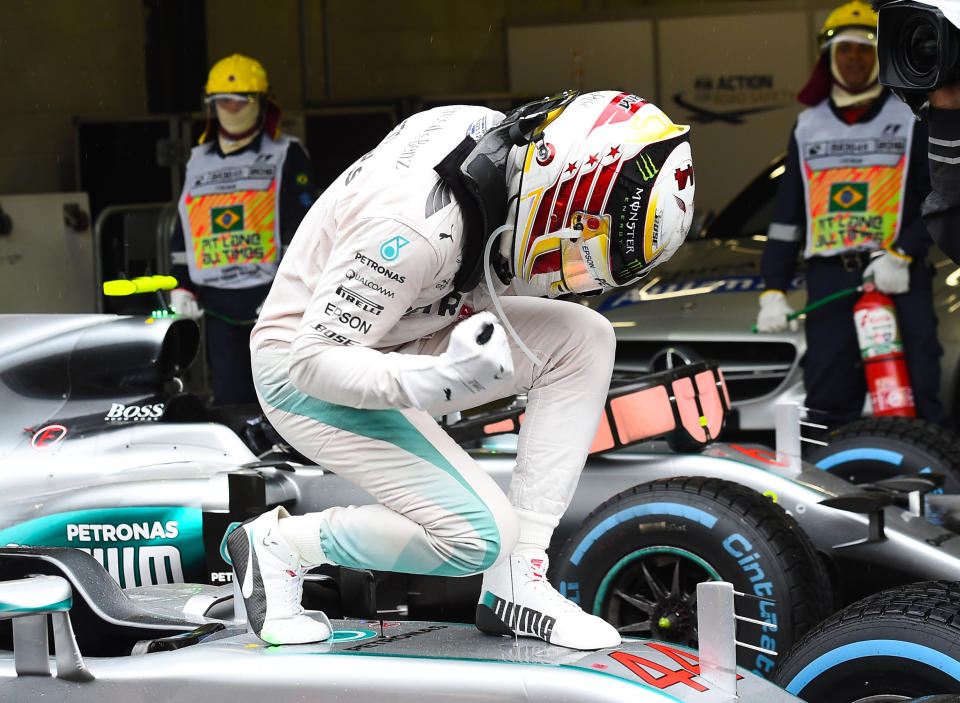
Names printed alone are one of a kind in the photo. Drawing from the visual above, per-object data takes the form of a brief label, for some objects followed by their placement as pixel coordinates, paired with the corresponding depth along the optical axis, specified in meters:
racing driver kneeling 5.06
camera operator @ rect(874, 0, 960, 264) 4.67
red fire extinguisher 10.93
